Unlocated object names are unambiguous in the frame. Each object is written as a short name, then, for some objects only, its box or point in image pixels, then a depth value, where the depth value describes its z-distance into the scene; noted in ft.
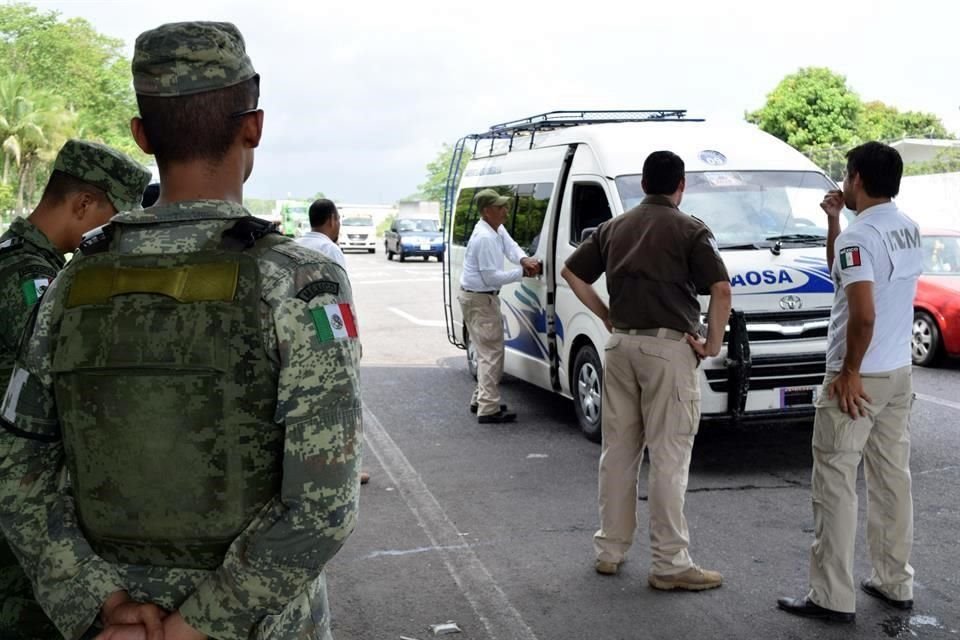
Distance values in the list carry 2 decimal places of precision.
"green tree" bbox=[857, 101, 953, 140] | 157.07
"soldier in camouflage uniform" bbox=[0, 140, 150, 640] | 8.95
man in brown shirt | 16.11
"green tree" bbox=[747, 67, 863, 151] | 134.51
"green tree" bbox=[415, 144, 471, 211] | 346.13
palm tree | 167.53
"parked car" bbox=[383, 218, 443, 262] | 124.06
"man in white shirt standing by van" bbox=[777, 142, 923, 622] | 14.05
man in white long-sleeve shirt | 28.37
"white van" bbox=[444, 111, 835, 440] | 22.35
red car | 36.14
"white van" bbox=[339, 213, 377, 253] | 153.17
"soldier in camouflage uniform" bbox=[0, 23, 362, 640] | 5.74
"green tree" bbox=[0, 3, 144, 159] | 169.48
